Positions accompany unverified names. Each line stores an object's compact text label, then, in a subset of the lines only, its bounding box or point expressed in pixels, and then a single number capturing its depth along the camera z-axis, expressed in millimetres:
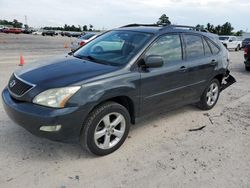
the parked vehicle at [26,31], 50017
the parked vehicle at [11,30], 43949
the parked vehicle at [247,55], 7895
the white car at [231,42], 18413
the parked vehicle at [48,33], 48499
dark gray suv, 2312
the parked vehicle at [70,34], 49673
